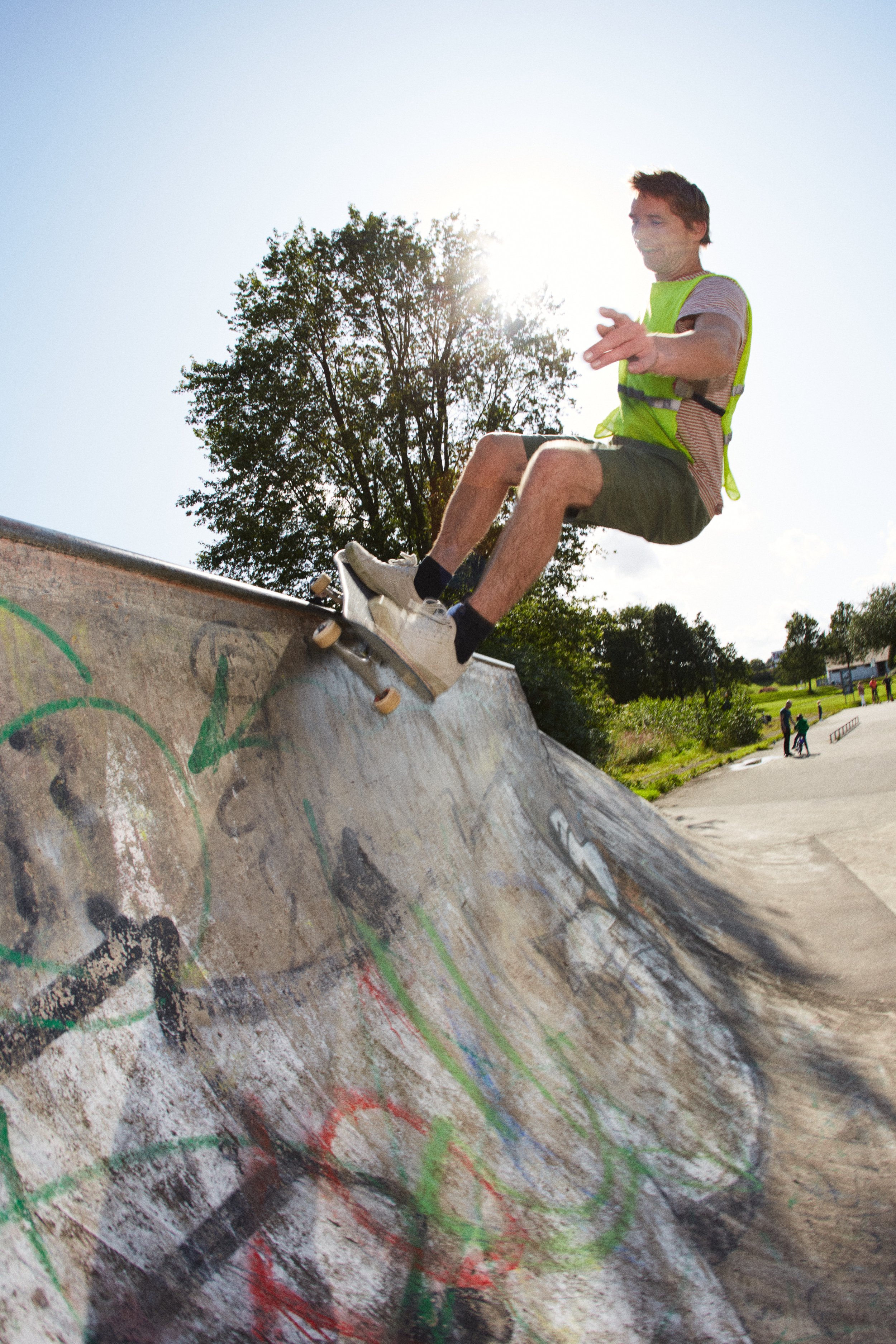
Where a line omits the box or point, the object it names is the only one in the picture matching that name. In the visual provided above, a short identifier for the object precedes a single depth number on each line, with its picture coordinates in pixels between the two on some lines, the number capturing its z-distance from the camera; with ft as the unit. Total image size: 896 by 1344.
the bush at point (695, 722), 76.74
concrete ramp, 3.78
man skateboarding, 7.82
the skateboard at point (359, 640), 7.42
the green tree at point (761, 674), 467.11
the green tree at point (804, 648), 326.03
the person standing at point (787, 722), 60.23
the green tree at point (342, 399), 61.98
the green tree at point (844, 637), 267.39
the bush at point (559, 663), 47.93
